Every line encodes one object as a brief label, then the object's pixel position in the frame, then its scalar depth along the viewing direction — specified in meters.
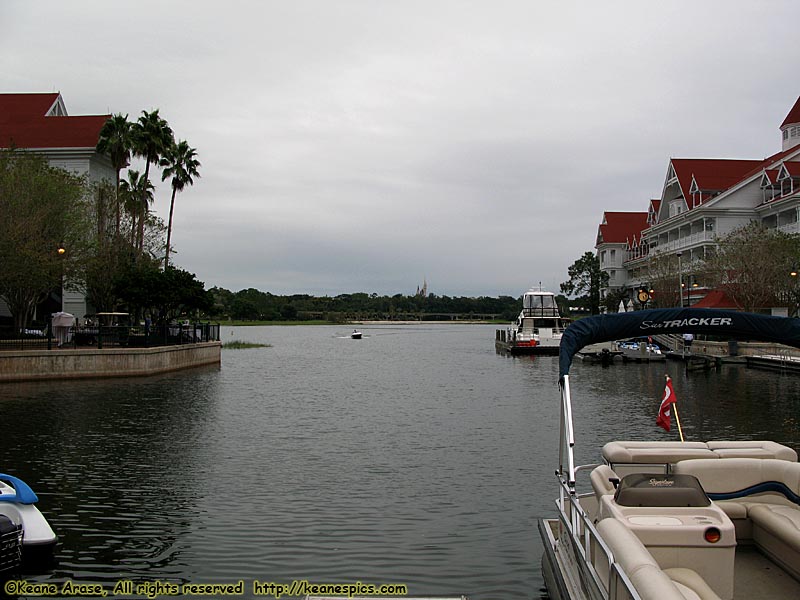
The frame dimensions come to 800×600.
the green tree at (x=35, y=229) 36.22
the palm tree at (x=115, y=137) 49.50
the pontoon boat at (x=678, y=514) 6.10
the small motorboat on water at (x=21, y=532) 9.13
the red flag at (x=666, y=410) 13.62
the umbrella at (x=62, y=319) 38.88
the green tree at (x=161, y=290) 44.47
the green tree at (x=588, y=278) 95.25
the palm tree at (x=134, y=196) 50.47
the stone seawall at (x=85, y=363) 33.56
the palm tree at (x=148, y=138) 50.41
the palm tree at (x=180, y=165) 56.69
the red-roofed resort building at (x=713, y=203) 62.16
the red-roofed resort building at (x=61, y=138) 53.25
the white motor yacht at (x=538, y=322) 62.25
